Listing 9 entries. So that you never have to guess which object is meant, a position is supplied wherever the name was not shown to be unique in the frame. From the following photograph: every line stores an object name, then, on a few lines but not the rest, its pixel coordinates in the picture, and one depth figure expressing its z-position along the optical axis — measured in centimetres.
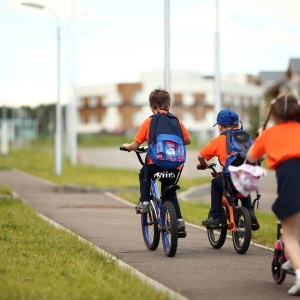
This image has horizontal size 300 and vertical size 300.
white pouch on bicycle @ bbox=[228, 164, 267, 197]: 841
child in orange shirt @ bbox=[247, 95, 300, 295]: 812
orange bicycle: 1129
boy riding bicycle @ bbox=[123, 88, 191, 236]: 1144
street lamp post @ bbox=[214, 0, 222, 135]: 3584
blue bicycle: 1098
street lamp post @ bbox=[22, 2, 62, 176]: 3947
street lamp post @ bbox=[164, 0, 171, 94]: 2520
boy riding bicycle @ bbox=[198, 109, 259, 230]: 1138
